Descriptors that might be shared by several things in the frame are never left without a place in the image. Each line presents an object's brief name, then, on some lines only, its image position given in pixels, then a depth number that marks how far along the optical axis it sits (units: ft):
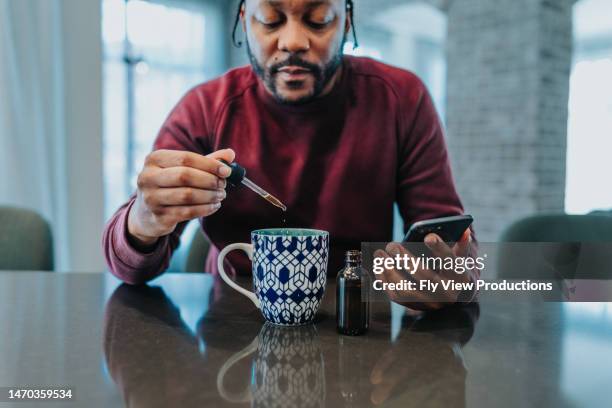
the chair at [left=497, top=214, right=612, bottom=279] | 3.06
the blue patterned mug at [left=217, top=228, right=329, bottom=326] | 2.00
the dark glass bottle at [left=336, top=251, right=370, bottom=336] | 2.00
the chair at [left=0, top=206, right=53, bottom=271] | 4.01
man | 3.36
